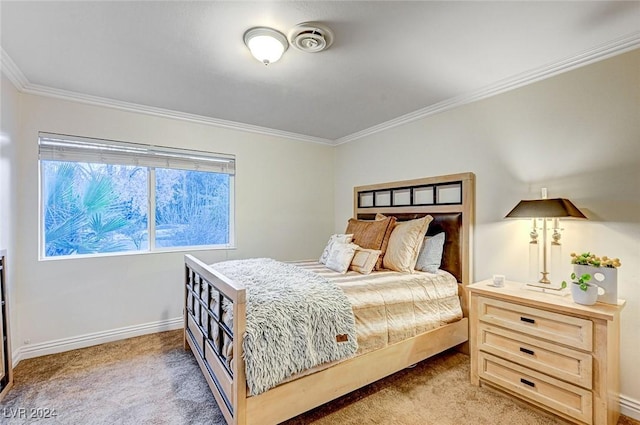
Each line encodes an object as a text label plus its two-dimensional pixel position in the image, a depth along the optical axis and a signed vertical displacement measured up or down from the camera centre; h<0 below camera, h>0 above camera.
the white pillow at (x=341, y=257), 2.81 -0.44
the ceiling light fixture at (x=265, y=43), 1.86 +1.09
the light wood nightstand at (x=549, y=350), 1.71 -0.90
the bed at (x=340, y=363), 1.58 -0.89
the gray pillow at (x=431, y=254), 2.86 -0.42
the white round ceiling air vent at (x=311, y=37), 1.84 +1.12
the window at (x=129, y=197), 2.86 +0.15
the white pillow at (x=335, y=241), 3.14 -0.32
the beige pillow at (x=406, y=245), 2.78 -0.33
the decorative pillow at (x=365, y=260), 2.73 -0.46
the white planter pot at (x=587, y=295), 1.80 -0.51
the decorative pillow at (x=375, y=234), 3.02 -0.24
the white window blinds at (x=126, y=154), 2.80 +0.60
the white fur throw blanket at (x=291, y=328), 1.55 -0.67
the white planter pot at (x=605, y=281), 1.81 -0.43
